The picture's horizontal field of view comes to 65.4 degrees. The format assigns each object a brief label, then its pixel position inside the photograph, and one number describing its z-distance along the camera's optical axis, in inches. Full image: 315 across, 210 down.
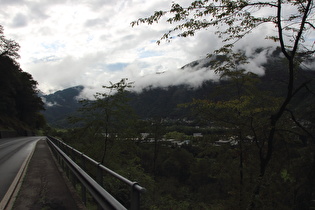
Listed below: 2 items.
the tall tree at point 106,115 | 504.7
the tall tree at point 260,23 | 236.1
